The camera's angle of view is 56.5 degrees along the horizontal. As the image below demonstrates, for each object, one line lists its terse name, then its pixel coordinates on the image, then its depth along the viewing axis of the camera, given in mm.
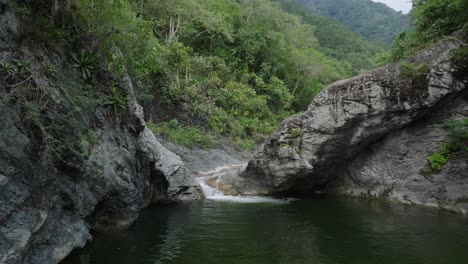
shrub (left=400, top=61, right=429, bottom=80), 18203
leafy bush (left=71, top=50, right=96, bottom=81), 11703
